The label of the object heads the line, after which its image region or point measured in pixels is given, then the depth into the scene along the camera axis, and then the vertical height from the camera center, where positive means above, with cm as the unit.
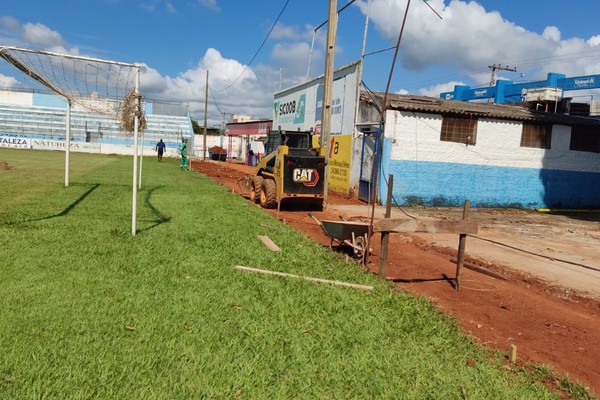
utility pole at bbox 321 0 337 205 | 1409 +248
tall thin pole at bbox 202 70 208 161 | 4758 +438
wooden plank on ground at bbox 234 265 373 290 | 605 -155
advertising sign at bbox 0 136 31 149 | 4853 -6
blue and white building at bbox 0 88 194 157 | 4938 +204
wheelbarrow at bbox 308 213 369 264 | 736 -113
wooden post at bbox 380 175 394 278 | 623 -112
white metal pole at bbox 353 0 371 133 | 1753 +293
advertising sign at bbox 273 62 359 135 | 1881 +276
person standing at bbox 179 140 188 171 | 3058 -38
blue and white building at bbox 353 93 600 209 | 1720 +67
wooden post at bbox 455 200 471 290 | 649 -113
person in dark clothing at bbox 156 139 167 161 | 3818 +13
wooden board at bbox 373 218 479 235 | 627 -78
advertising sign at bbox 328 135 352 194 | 1914 -3
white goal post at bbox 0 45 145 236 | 802 +93
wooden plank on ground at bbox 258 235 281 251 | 807 -152
